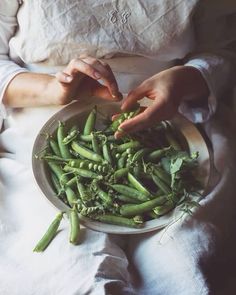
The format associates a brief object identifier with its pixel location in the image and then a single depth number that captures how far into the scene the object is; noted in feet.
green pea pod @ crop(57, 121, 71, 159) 3.35
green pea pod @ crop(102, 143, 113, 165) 3.29
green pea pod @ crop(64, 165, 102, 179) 3.22
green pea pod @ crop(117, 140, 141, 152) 3.32
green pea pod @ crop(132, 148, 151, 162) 3.26
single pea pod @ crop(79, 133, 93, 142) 3.38
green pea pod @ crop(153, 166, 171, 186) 3.22
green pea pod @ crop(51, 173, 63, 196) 3.22
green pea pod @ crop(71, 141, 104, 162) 3.28
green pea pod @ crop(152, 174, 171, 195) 3.20
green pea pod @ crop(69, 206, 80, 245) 3.05
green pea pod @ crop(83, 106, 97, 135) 3.45
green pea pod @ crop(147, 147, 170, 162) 3.33
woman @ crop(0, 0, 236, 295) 3.06
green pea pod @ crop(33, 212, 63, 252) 3.07
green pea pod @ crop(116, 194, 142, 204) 3.19
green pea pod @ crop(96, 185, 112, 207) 3.14
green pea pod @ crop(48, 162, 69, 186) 3.22
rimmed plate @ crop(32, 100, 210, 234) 3.14
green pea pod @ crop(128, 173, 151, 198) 3.17
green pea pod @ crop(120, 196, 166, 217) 3.15
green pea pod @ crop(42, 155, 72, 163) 3.32
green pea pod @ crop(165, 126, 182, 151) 3.42
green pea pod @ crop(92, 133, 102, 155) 3.32
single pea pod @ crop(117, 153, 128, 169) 3.27
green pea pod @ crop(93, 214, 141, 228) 3.13
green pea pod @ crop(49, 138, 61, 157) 3.38
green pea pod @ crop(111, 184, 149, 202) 3.18
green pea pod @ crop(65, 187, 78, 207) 3.16
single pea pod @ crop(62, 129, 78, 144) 3.37
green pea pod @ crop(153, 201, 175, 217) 3.15
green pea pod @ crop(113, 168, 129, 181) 3.22
